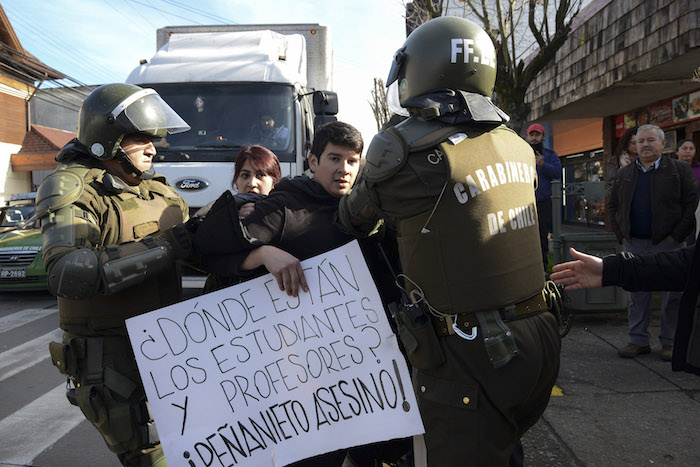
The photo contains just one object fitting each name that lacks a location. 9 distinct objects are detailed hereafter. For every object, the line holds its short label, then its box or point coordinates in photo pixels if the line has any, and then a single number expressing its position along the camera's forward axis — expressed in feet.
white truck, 19.42
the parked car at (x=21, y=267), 27.43
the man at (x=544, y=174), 22.27
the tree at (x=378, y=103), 100.17
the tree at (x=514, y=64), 29.53
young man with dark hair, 6.64
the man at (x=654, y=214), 15.66
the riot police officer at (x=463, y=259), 5.54
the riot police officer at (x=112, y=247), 6.33
